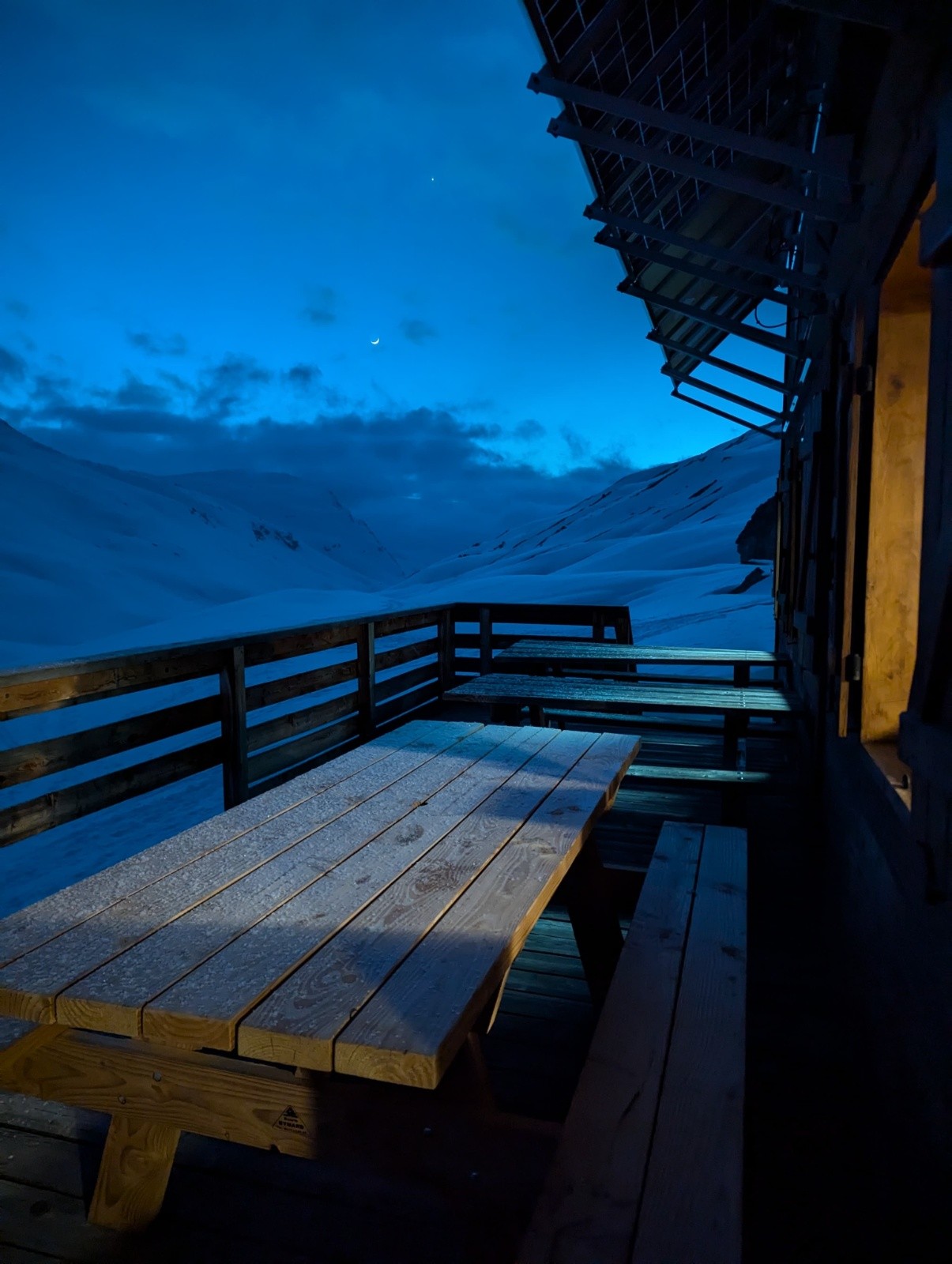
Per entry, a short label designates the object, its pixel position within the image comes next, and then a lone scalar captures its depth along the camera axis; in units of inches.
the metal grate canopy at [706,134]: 131.1
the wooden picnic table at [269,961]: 43.1
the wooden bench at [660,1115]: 42.2
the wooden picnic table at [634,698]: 165.0
